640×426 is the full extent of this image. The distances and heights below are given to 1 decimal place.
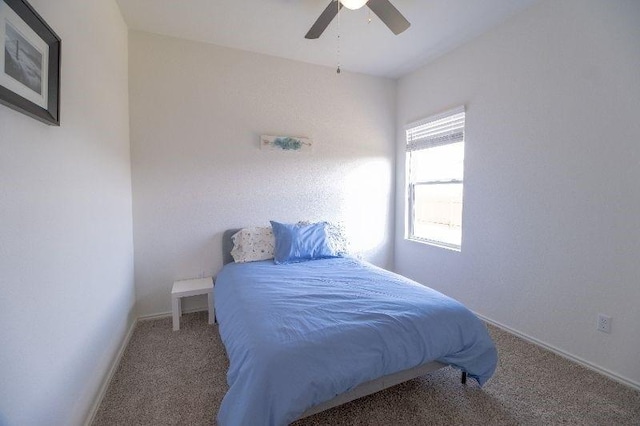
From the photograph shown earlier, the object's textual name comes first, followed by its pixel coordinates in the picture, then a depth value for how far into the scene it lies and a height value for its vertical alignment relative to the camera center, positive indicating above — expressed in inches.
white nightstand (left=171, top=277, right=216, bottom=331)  99.3 -31.6
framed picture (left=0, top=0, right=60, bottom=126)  35.4 +20.3
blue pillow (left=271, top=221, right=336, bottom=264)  110.7 -15.3
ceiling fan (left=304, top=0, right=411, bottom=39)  72.3 +52.6
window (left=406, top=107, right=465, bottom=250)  119.4 +13.6
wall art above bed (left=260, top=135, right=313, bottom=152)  123.3 +28.3
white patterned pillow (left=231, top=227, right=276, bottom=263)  113.3 -16.4
